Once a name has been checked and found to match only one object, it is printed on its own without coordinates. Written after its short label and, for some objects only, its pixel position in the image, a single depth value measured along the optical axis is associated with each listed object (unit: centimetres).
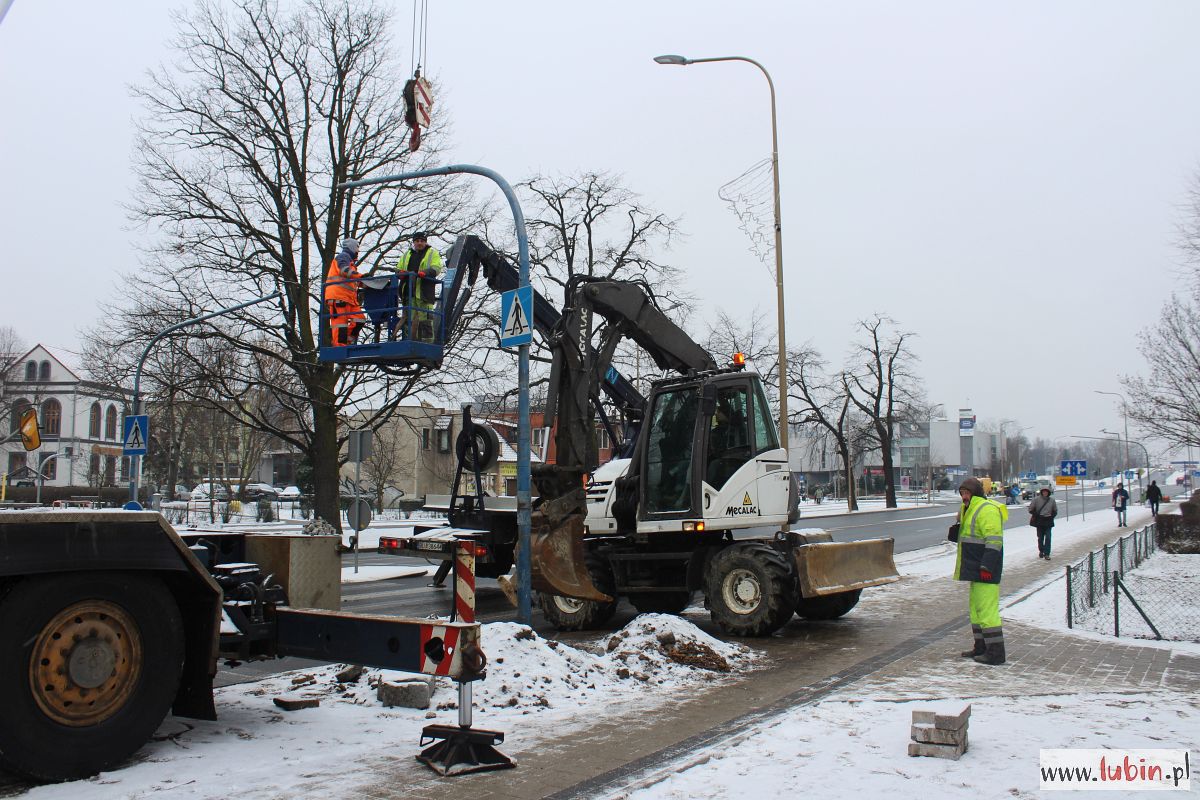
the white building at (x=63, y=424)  5078
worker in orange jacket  1077
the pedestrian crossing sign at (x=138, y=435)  2162
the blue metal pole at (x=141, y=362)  2067
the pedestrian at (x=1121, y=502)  3594
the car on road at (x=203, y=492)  6026
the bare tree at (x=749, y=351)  4134
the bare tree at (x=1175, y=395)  2161
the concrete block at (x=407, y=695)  707
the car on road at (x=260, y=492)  6030
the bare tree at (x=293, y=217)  2327
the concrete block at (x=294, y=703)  700
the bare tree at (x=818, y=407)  5231
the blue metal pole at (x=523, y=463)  975
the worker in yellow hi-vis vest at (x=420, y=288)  1045
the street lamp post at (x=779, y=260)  1677
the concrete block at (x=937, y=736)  555
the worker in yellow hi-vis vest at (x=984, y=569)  913
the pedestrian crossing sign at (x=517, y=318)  990
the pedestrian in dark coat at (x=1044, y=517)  2128
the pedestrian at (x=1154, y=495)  3610
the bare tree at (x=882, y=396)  5841
